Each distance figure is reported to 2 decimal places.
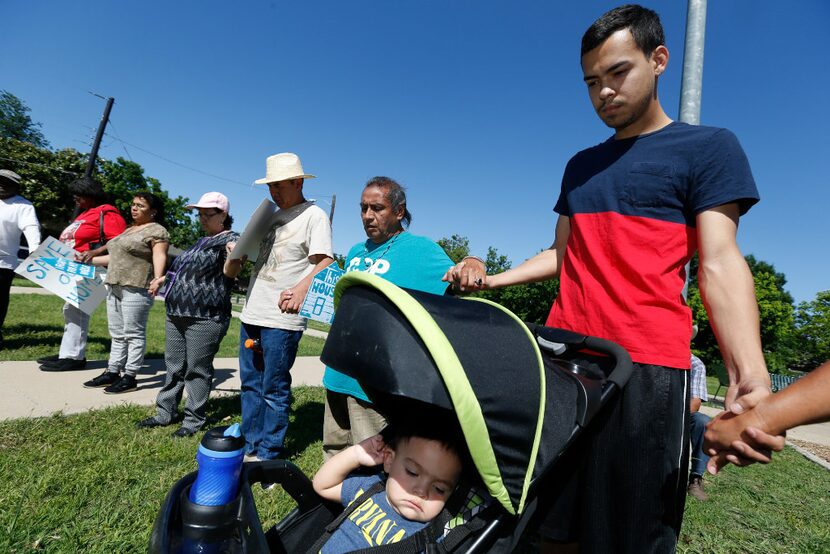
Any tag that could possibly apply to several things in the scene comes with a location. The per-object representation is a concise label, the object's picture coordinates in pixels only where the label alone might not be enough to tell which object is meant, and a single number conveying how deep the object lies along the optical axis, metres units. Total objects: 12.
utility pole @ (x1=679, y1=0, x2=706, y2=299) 3.02
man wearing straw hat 3.45
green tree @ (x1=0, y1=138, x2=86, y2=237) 31.53
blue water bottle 1.20
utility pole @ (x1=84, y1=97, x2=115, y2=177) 19.22
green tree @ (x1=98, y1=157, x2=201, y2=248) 34.97
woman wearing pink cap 3.85
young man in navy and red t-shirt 1.48
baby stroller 1.20
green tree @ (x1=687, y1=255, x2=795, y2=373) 30.45
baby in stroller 1.55
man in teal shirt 2.75
